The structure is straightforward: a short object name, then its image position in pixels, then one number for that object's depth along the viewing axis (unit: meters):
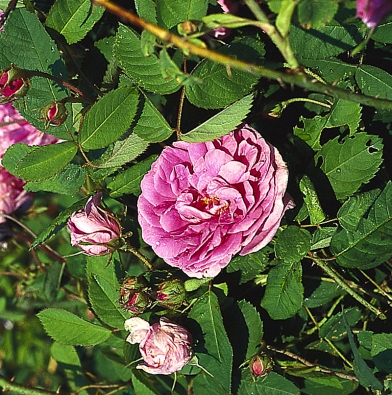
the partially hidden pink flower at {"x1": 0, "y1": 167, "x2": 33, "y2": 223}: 1.13
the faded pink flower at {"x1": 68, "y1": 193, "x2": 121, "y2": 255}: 0.80
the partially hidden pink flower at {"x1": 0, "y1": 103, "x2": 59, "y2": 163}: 1.00
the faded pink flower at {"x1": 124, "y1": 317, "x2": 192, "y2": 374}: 0.80
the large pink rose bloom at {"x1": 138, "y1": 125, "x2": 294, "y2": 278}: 0.71
